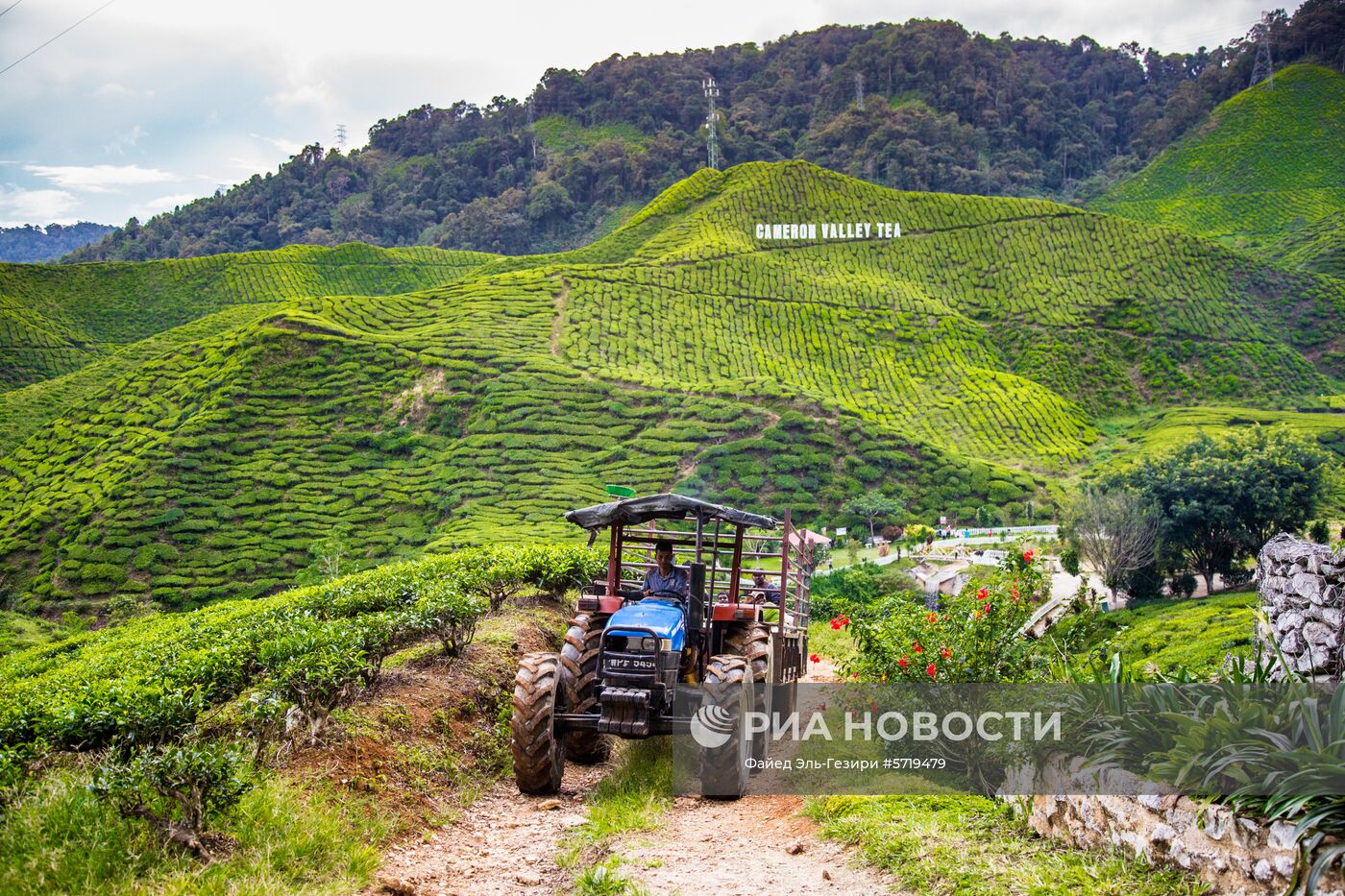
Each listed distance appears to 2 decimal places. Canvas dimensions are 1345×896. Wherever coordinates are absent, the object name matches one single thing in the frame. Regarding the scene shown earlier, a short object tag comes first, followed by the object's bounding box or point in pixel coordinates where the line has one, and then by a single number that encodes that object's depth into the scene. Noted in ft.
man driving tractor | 28.45
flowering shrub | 23.94
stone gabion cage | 20.95
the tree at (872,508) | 138.51
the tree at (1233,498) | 102.17
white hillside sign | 248.52
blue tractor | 23.49
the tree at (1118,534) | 105.29
